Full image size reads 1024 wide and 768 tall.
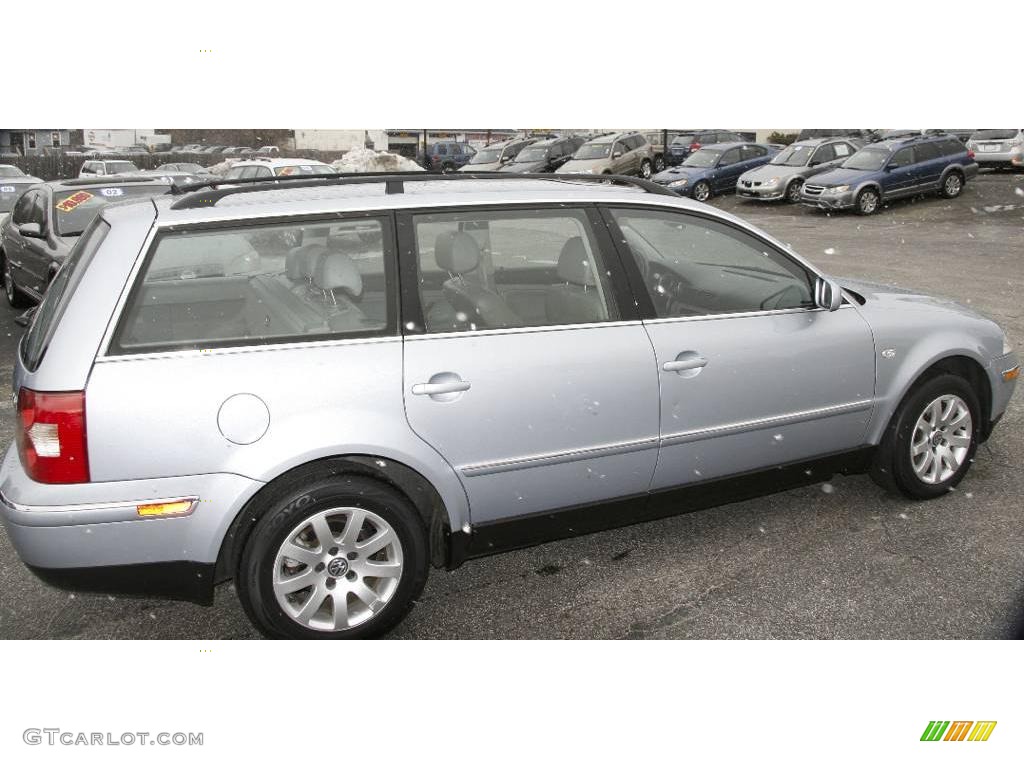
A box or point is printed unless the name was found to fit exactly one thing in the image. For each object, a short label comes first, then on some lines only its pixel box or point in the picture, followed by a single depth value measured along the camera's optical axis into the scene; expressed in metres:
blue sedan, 20.89
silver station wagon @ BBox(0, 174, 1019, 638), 2.94
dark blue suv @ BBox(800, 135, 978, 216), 17.97
